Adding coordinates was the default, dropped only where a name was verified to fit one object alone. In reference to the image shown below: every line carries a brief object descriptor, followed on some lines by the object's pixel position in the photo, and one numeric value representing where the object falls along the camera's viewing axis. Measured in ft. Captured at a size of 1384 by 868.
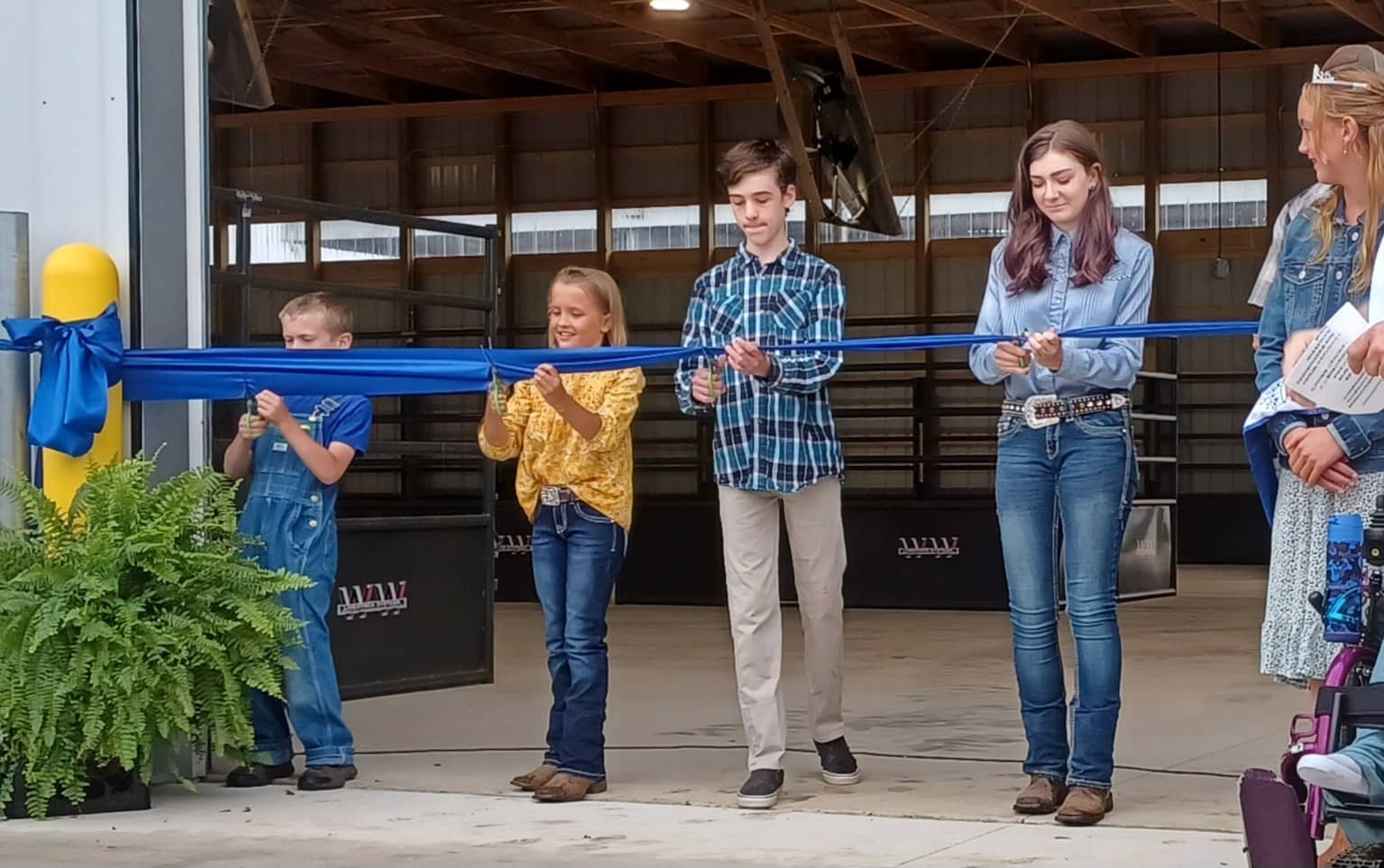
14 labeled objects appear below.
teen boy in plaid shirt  15.26
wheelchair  9.12
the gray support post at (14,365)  15.98
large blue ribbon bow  15.48
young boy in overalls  16.33
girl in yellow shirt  15.64
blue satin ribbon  15.21
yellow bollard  15.80
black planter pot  14.92
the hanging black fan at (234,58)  18.58
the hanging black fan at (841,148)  43.21
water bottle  9.92
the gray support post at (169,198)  16.28
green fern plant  14.55
